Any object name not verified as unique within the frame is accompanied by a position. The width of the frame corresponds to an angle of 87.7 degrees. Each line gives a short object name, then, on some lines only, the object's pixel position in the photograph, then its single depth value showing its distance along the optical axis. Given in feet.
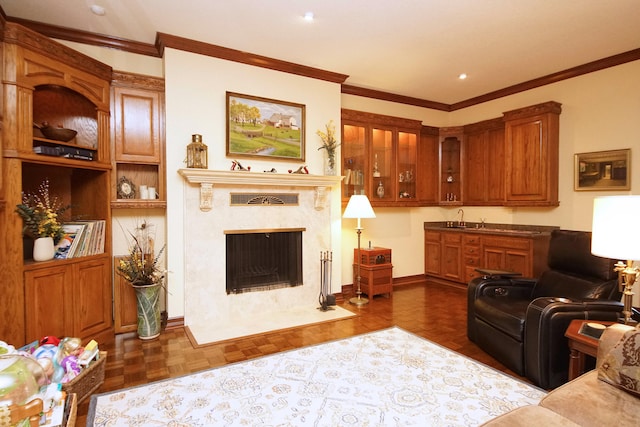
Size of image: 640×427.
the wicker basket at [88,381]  6.84
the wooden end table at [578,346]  6.33
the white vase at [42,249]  8.89
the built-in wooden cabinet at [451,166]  18.72
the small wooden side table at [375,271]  15.07
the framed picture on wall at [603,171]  12.67
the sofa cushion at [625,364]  4.63
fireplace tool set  13.73
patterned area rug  6.55
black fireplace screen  12.60
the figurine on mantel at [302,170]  13.57
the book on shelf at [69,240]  9.50
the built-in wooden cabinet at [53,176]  8.20
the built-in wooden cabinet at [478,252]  14.12
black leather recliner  7.52
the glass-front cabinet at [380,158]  15.79
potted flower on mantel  14.19
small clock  11.35
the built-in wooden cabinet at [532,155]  14.30
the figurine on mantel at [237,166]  12.26
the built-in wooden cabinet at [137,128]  10.98
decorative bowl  9.62
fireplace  11.66
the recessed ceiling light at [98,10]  9.45
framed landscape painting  12.41
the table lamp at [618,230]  5.57
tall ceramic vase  10.54
